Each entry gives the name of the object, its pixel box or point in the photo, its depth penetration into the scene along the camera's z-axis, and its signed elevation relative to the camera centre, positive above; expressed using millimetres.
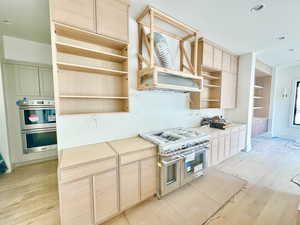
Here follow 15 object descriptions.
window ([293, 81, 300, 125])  4837 -261
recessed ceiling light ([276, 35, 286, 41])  2751 +1408
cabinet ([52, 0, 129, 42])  1458 +1073
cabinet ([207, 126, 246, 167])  2840 -1050
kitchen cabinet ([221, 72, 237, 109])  3520 +328
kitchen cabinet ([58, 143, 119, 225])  1313 -926
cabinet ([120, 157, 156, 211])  1657 -1093
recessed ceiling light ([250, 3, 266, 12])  1861 +1402
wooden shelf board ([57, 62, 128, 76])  1592 +447
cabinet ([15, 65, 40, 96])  2828 +470
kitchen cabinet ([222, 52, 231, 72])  3472 +1090
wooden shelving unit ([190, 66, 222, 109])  3484 +337
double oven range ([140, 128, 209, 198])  1899 -866
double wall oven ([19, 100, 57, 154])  2914 -557
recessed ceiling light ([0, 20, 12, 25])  2107 +1313
